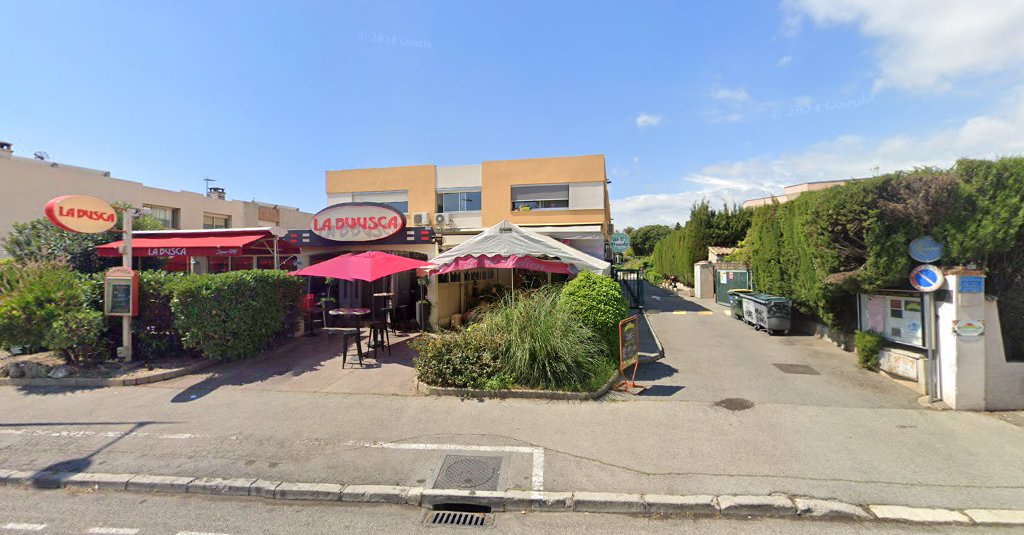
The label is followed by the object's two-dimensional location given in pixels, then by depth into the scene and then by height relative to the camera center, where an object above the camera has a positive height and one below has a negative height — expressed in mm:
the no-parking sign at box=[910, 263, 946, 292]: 6466 -111
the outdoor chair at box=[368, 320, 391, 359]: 9477 -1431
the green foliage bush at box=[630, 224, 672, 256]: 72169 +6527
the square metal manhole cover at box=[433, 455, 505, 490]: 4230 -2137
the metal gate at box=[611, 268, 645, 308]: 19312 -1023
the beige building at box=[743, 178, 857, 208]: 51288 +11004
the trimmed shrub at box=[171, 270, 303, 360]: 8055 -692
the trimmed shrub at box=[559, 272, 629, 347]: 7766 -572
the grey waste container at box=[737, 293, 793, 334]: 12273 -1238
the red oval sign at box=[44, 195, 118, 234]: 7348 +1266
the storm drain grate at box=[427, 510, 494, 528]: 3771 -2273
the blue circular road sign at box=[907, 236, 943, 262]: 6988 +370
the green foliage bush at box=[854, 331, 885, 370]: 8293 -1569
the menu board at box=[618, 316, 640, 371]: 7412 -1263
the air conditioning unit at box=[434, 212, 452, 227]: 18391 +2573
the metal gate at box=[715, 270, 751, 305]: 19717 -422
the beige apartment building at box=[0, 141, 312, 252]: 23188 +5896
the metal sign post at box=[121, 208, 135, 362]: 8156 +309
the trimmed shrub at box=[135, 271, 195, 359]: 8320 -677
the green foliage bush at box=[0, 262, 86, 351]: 7668 -442
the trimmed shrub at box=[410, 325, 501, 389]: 6902 -1481
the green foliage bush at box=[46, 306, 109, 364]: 7625 -1036
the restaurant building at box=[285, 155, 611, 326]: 13781 +3974
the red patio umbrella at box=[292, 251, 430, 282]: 8922 +244
